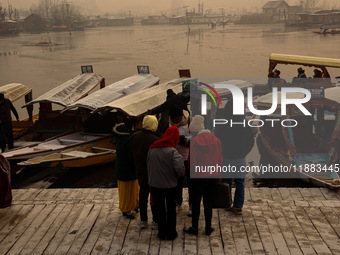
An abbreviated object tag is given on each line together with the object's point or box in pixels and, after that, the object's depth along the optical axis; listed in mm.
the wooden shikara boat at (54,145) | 11250
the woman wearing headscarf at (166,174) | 4645
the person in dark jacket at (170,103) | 8781
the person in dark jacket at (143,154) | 4887
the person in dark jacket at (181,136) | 4953
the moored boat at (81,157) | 10688
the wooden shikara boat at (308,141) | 9305
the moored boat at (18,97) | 14391
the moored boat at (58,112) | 13202
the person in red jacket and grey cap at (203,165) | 4863
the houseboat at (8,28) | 116938
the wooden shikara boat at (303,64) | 14711
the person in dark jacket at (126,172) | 5281
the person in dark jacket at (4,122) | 10938
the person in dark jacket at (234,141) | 5352
